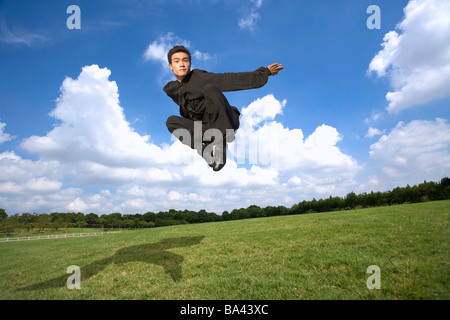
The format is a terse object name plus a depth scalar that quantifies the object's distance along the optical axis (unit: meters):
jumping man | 4.78
